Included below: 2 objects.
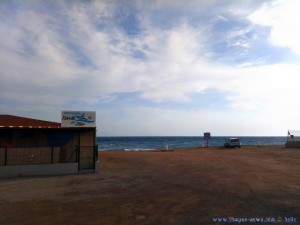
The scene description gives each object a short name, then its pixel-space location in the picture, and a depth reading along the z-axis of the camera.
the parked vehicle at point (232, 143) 37.13
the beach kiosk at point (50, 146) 14.42
